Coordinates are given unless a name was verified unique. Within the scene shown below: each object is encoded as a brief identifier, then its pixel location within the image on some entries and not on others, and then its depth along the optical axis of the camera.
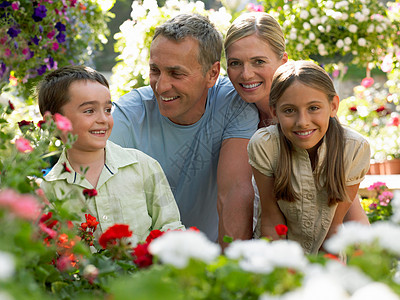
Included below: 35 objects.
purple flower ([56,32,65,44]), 4.07
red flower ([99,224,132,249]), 1.23
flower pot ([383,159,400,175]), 4.32
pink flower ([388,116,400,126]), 5.52
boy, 1.94
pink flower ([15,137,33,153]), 1.05
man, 2.39
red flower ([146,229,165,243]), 1.30
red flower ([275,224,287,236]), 1.19
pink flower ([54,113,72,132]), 1.13
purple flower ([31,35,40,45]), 3.76
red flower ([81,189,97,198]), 1.41
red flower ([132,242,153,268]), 1.09
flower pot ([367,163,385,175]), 4.36
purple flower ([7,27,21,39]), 3.50
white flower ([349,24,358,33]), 4.48
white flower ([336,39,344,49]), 4.54
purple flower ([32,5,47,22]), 3.59
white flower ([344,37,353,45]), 4.51
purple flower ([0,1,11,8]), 3.44
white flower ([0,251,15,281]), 0.57
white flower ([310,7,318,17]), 4.57
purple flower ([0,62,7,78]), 3.61
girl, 2.05
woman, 2.52
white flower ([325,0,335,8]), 4.57
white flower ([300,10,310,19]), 4.56
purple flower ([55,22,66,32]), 3.95
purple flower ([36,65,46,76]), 4.16
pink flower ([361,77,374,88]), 6.65
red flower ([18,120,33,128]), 1.45
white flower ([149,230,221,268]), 0.73
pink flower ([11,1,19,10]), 3.41
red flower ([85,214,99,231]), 1.59
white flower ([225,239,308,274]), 0.75
